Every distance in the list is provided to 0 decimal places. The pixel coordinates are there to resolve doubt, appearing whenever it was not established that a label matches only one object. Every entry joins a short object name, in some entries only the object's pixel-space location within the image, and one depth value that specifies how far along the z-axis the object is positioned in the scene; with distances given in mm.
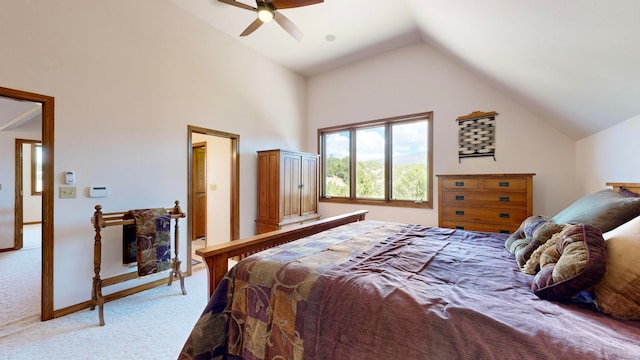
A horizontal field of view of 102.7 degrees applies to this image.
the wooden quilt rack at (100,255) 2375
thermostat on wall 2580
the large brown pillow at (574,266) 925
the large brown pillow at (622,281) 852
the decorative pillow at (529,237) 1379
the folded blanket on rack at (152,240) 2582
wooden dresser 2867
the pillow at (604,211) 1313
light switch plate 2424
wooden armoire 4055
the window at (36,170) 6148
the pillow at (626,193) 1741
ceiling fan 2363
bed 840
